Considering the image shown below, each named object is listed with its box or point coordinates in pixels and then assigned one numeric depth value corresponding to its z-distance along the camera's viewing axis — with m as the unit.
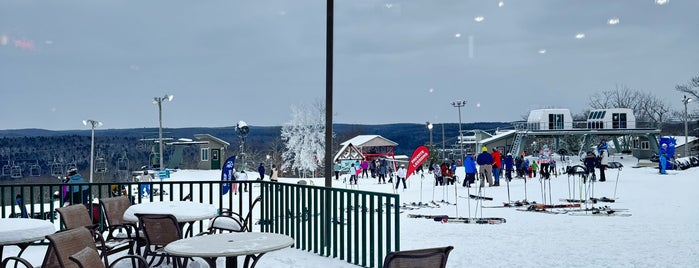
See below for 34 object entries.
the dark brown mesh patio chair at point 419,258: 3.52
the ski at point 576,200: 17.98
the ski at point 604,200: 17.89
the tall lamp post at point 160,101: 35.48
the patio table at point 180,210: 6.51
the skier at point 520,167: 30.60
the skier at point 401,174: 26.06
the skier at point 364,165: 36.06
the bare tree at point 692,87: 61.84
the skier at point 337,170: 39.99
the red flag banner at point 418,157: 16.75
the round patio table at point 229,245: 4.58
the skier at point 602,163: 26.59
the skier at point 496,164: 26.91
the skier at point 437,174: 27.27
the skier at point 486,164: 25.30
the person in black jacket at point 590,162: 24.41
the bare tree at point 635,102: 86.19
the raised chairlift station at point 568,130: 57.38
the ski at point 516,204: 17.73
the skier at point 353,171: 29.89
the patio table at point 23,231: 5.05
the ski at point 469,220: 13.85
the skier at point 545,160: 27.48
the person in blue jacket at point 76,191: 9.31
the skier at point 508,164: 25.92
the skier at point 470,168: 25.09
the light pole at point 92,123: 37.88
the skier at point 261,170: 30.19
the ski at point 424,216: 15.22
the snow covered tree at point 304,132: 72.06
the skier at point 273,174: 30.50
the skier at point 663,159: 31.12
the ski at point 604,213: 14.76
